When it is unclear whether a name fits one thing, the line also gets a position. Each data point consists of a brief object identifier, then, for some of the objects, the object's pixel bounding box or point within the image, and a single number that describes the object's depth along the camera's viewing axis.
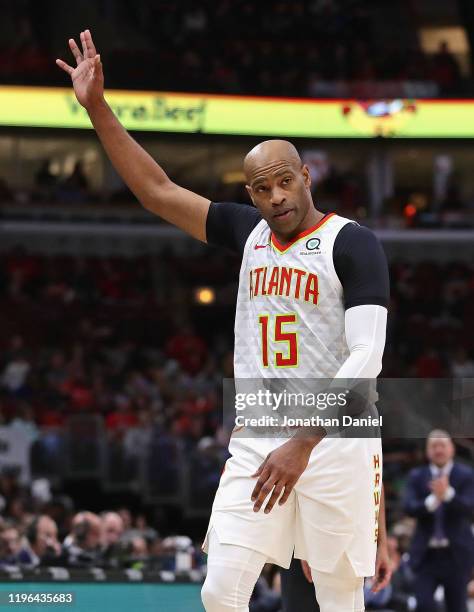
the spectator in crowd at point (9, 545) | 17.27
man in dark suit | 17.81
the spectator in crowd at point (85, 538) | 16.87
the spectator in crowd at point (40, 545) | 16.21
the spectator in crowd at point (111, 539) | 17.42
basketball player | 8.30
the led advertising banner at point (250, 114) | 46.09
